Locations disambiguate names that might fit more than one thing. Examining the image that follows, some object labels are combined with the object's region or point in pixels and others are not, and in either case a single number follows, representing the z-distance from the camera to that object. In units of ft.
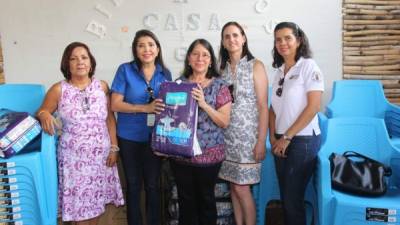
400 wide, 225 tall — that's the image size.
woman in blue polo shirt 8.02
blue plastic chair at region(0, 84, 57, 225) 7.87
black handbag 7.50
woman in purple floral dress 7.97
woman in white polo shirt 7.14
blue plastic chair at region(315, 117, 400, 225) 7.26
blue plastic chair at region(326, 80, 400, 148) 11.57
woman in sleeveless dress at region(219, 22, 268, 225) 7.83
